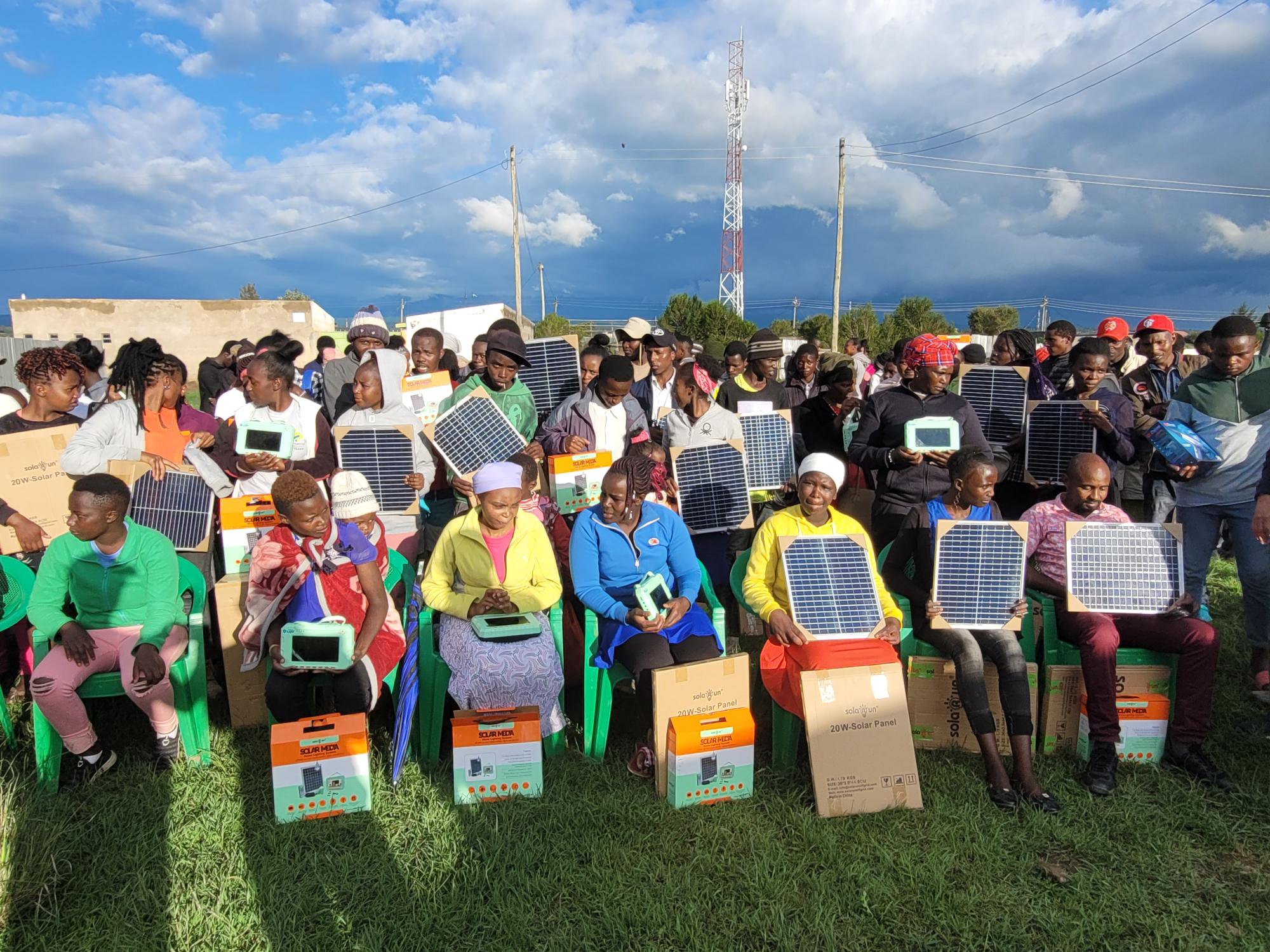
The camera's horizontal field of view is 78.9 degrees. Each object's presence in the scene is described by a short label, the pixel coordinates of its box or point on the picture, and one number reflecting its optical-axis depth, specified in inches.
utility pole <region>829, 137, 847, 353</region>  979.3
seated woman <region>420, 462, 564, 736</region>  156.1
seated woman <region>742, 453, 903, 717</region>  157.1
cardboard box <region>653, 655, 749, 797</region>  149.8
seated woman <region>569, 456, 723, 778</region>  163.5
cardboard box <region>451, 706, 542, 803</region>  146.1
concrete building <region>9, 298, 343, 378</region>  1229.7
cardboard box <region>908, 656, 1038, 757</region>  166.1
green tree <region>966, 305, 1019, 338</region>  1604.3
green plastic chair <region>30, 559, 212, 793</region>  152.3
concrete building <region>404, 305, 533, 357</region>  1059.9
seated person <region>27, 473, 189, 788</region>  151.6
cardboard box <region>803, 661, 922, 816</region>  145.1
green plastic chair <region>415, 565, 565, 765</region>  163.0
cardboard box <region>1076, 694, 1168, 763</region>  160.9
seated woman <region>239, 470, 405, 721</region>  153.5
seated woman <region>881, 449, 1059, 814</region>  151.3
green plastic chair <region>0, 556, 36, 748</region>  169.3
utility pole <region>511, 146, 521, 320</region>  1041.5
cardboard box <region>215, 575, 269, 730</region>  171.9
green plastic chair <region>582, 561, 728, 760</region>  165.3
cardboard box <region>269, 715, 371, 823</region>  140.3
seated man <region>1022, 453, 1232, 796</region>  155.6
